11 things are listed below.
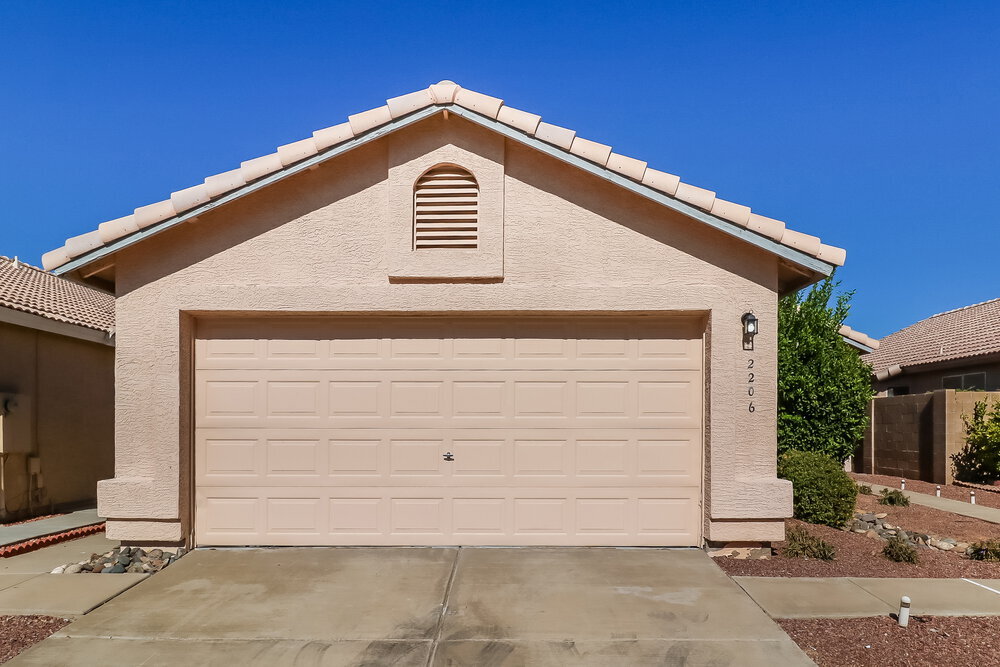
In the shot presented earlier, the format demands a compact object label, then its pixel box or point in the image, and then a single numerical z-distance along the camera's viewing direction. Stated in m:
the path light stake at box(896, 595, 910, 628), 4.65
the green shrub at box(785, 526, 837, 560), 6.31
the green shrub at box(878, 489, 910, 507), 9.69
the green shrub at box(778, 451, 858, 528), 7.51
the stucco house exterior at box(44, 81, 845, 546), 6.31
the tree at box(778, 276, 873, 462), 10.01
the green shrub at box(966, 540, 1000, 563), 6.56
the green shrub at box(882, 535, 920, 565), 6.30
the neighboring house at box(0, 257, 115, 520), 9.03
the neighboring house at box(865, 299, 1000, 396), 15.48
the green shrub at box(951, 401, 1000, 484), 12.13
